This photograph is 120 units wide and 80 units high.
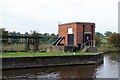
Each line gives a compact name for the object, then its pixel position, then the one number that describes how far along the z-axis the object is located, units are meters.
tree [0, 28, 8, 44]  29.96
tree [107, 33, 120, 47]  53.49
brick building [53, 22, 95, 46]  29.03
